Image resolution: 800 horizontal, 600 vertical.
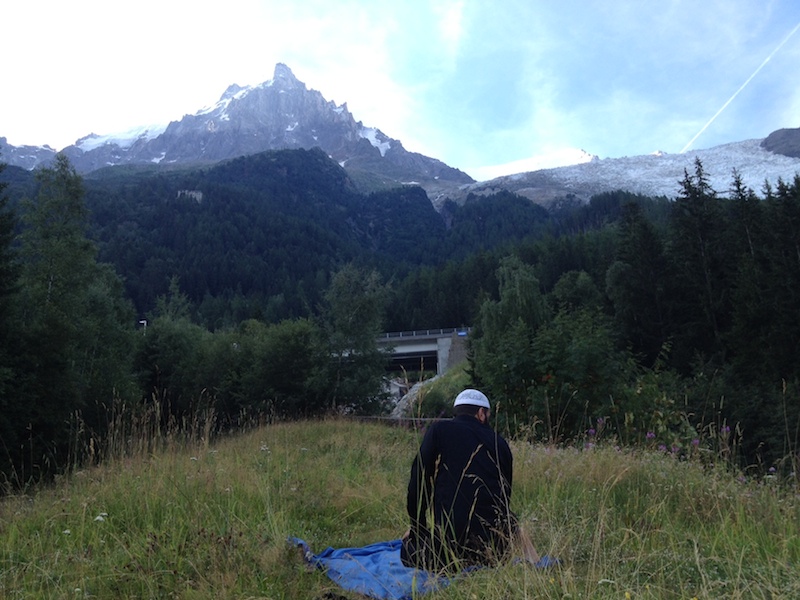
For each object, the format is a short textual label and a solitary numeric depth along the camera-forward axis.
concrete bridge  66.69
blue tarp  3.06
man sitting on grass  3.28
